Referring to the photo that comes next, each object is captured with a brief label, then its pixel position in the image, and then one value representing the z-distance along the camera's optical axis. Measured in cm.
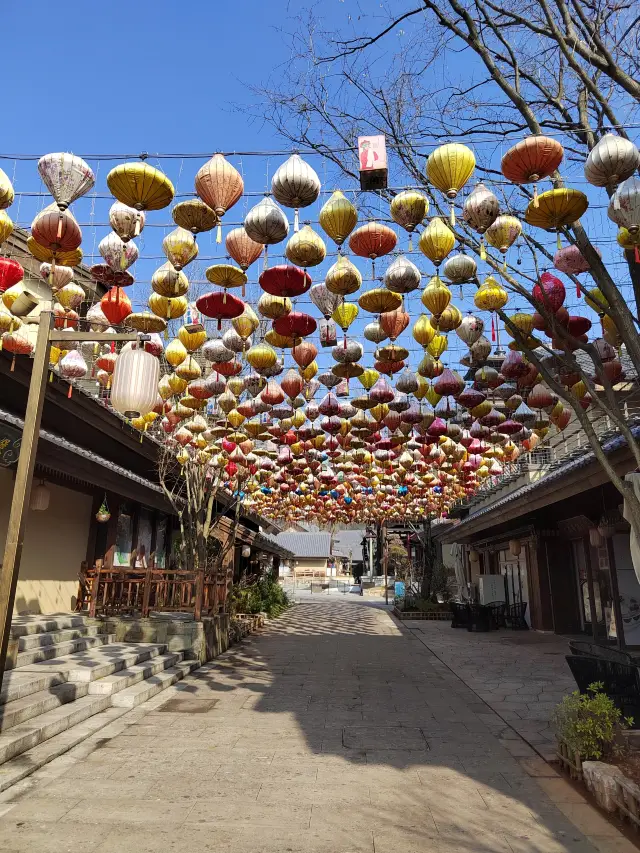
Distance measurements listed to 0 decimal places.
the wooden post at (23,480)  512
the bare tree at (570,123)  617
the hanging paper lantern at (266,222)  549
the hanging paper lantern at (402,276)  634
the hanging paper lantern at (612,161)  468
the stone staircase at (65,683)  566
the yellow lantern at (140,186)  496
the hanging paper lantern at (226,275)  644
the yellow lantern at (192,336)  816
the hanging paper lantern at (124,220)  587
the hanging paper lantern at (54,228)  555
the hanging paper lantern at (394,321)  751
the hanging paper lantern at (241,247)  622
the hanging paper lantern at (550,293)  699
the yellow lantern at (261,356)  811
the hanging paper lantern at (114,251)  648
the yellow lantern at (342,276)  632
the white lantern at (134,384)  638
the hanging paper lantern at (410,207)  562
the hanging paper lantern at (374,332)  795
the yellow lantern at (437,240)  580
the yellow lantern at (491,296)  660
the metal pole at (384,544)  4010
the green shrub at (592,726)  508
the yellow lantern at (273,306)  688
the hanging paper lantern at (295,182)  515
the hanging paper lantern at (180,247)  614
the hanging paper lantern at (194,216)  552
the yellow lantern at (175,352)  816
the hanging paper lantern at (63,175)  524
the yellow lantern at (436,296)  668
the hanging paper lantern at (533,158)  494
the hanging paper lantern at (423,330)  773
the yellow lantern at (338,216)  556
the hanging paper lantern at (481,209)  557
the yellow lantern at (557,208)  510
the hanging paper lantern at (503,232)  597
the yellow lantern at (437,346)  833
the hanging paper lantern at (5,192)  512
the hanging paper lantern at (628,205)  480
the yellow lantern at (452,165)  516
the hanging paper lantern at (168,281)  650
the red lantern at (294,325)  743
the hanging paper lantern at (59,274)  704
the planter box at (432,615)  2422
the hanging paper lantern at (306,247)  579
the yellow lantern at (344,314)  755
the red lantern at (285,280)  635
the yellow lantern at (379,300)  679
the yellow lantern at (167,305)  702
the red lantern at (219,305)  696
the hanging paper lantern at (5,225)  547
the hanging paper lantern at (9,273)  646
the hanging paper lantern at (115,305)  680
